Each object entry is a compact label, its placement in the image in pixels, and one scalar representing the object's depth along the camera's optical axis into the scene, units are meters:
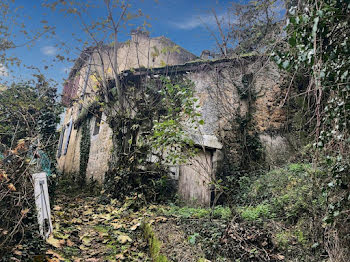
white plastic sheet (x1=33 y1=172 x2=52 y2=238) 3.67
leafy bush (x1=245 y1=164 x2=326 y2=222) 3.88
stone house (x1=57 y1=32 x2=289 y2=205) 7.37
